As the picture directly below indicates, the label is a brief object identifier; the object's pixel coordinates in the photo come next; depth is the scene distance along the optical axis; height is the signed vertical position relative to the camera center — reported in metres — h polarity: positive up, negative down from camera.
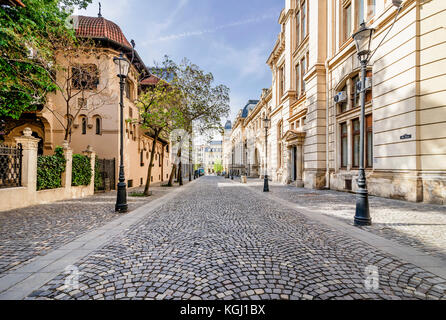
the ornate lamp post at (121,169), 8.02 -0.15
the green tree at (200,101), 16.67 +5.53
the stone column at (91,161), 13.35 +0.26
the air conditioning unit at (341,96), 14.52 +4.89
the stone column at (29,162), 8.99 +0.11
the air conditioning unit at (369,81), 12.05 +4.94
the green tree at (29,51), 10.10 +5.79
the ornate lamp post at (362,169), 5.88 -0.05
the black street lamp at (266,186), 15.13 -1.41
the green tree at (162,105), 13.87 +4.29
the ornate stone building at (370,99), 9.04 +4.05
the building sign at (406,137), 9.59 +1.43
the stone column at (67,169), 11.24 -0.23
